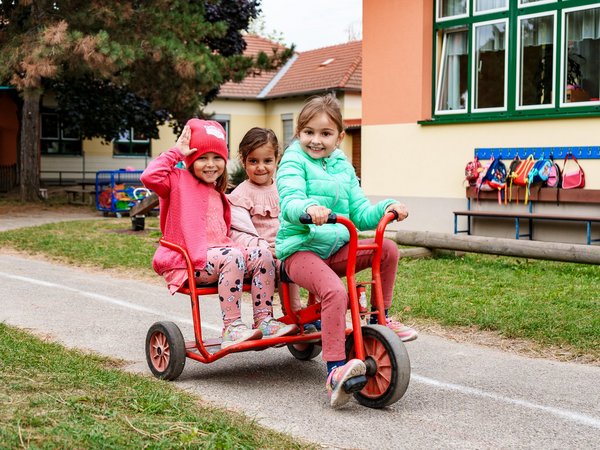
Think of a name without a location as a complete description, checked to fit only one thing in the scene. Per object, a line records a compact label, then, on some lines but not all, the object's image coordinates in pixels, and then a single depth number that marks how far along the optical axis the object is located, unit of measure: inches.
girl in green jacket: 194.2
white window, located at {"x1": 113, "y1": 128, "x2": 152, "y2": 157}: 1422.2
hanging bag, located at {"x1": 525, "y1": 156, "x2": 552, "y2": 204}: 522.9
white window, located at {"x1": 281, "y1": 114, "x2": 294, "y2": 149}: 1418.6
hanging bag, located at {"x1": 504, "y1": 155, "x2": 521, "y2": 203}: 539.8
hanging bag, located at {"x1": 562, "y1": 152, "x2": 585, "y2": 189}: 508.7
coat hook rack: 502.6
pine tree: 751.1
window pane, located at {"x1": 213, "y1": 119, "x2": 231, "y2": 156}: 1461.6
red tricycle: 182.9
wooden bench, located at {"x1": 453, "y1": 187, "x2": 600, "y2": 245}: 502.0
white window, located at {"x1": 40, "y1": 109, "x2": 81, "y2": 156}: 1355.8
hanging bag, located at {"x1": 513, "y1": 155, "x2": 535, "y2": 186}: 532.0
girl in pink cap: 208.7
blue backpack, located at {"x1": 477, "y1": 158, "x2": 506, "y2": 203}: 548.7
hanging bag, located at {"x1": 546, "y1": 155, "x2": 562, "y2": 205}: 519.5
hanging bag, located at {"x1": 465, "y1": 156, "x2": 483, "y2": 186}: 560.4
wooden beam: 367.6
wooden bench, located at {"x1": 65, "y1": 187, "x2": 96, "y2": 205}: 1029.1
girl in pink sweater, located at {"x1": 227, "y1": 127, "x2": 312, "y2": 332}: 223.8
